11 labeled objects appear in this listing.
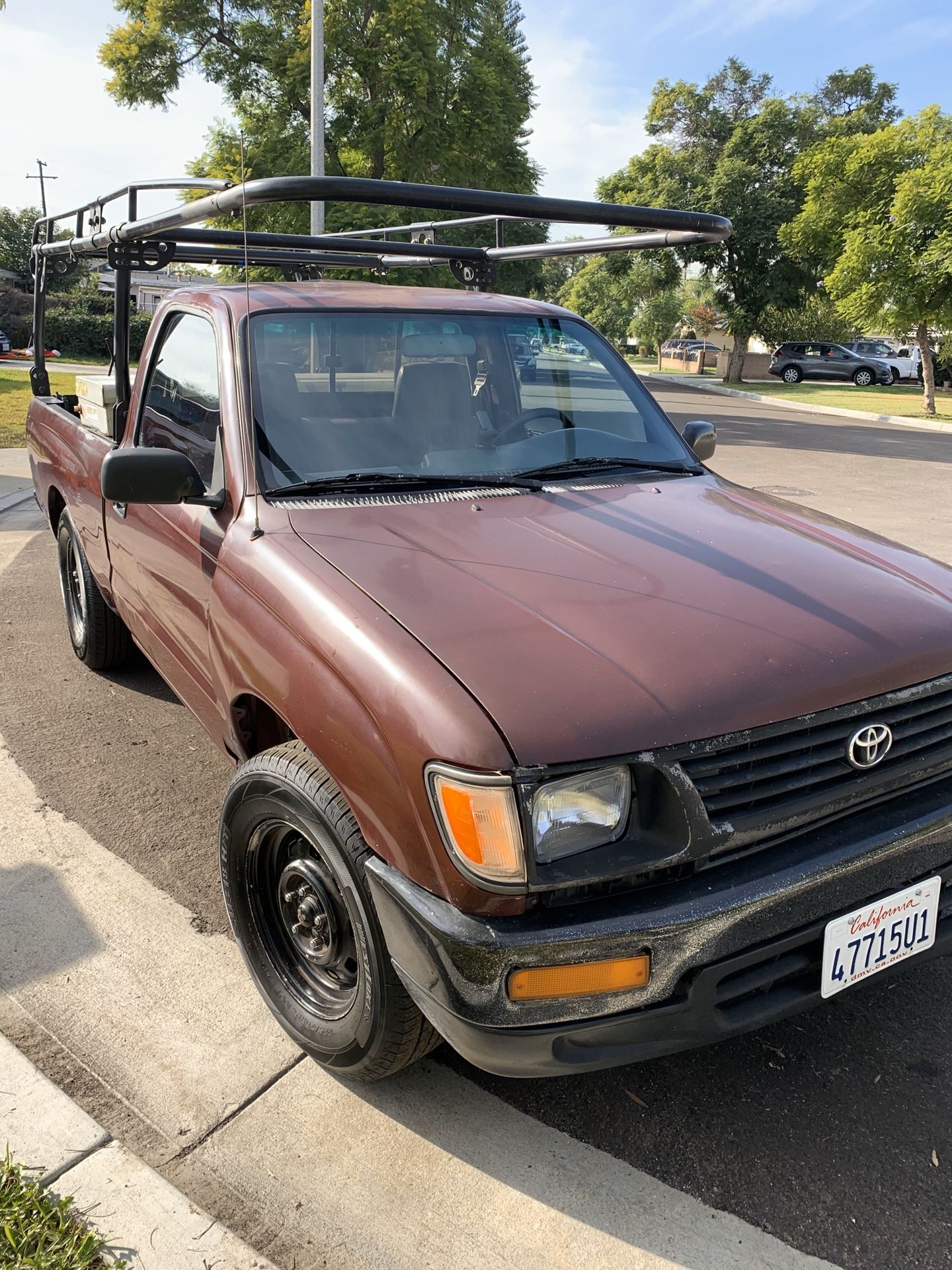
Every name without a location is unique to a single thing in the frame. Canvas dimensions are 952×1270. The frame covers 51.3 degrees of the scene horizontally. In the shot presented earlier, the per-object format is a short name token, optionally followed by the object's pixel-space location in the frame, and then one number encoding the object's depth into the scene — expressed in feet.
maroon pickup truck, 6.21
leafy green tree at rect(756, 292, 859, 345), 135.65
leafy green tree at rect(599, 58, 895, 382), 112.57
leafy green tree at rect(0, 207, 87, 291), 167.73
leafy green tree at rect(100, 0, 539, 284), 70.03
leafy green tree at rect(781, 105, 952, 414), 73.56
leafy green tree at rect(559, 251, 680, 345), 120.98
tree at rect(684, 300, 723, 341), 214.69
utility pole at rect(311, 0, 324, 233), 53.01
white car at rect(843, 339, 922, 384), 126.93
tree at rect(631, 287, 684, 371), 192.24
